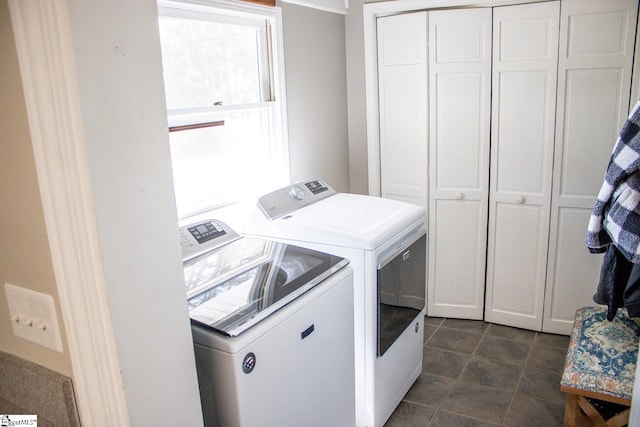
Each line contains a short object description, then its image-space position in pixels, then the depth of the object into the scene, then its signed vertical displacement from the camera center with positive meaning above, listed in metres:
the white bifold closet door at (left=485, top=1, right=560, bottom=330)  3.00 -0.37
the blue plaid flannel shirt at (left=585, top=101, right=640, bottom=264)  1.80 -0.36
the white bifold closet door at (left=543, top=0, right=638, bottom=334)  2.83 -0.17
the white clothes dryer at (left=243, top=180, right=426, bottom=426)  2.26 -0.71
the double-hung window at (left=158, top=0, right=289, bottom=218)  2.31 +0.03
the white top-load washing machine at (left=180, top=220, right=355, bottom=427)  1.52 -0.68
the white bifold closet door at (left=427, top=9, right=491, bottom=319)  3.13 -0.37
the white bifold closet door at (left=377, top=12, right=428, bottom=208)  3.21 -0.04
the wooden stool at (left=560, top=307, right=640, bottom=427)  2.14 -1.12
